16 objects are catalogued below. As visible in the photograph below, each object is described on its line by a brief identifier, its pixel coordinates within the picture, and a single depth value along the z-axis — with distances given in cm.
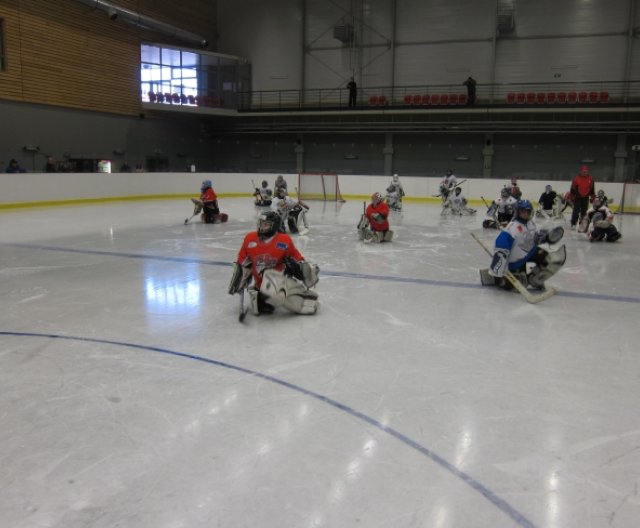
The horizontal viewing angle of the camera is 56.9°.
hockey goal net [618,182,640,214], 1962
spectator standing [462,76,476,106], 2516
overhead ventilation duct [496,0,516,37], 2547
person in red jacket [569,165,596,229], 1390
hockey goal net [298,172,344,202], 2428
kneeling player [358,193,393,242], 1093
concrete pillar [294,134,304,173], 2952
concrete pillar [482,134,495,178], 2625
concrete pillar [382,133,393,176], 2789
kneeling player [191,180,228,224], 1394
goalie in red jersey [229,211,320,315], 561
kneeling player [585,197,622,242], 1166
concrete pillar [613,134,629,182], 2448
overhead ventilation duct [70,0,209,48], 2250
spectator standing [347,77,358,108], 2711
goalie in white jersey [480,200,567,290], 668
